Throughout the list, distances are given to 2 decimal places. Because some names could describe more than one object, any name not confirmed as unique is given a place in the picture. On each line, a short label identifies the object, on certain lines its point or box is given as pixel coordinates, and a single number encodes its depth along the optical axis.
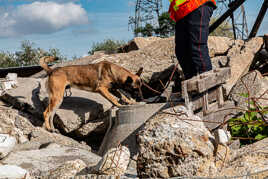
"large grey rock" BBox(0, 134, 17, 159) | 5.56
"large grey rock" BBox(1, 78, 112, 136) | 7.36
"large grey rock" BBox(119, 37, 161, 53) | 11.64
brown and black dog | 7.88
